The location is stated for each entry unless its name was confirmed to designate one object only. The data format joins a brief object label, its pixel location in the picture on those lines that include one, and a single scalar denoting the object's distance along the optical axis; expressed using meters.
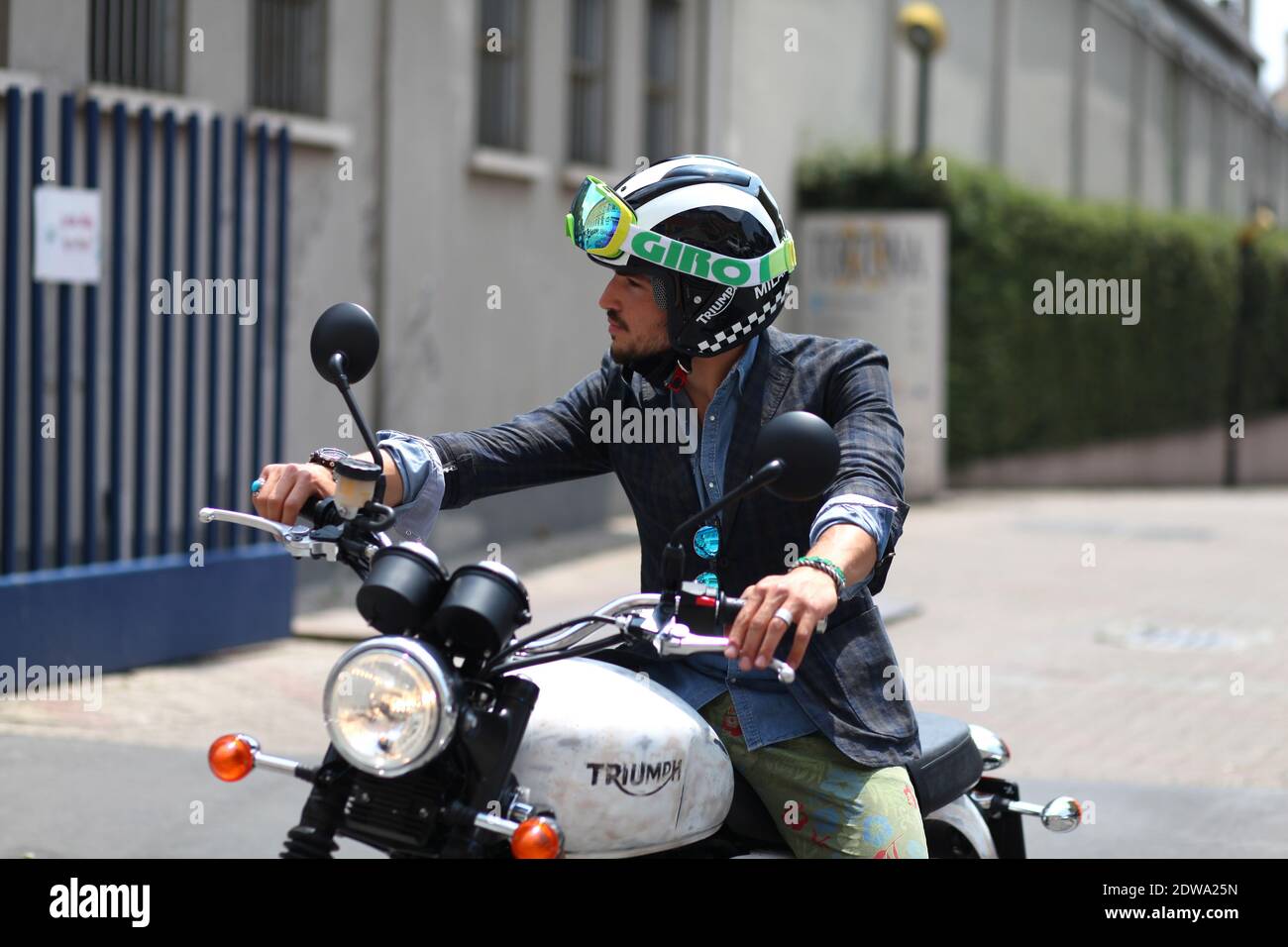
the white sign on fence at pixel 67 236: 7.87
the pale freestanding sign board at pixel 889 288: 18.53
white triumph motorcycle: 2.27
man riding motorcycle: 2.80
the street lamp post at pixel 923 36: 19.17
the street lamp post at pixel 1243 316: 27.03
